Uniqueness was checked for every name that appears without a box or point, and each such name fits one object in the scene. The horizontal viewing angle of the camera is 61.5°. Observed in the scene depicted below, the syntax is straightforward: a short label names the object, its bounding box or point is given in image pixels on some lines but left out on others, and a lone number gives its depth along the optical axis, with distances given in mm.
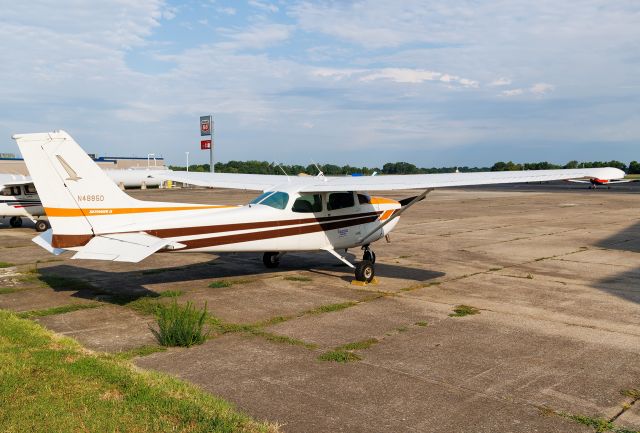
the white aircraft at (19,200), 23312
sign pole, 95356
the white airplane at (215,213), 9891
